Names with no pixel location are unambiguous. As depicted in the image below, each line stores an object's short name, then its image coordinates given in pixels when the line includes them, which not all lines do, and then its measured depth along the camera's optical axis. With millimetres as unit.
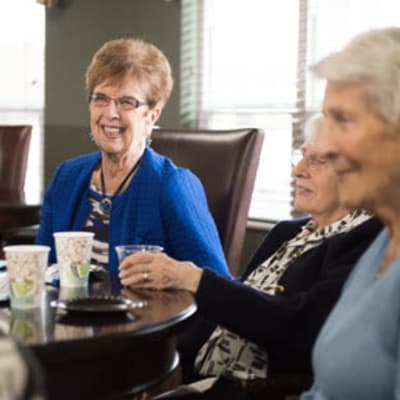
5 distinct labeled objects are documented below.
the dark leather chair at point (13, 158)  4395
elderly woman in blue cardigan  2248
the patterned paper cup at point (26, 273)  1482
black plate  1452
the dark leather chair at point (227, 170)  2674
